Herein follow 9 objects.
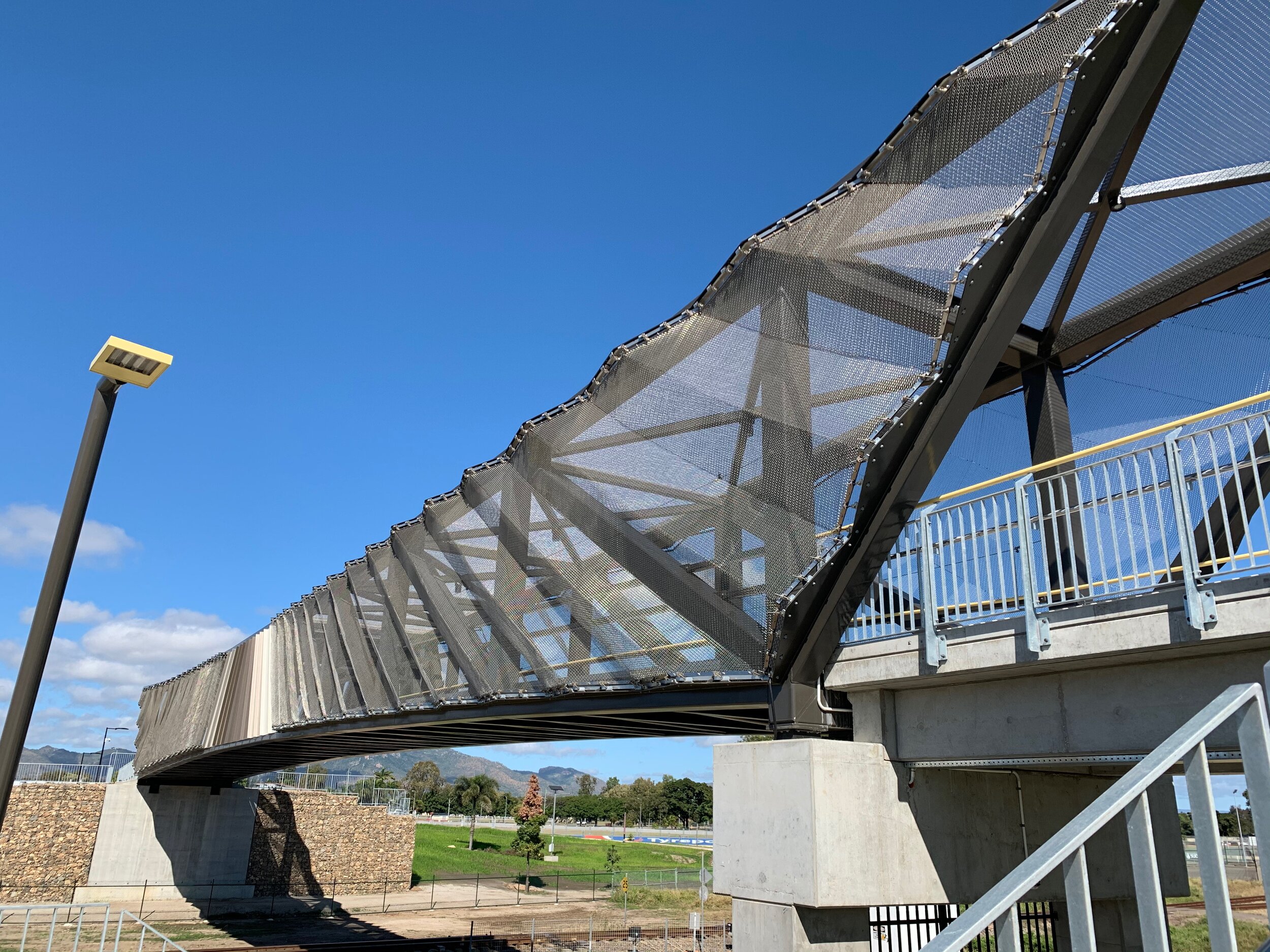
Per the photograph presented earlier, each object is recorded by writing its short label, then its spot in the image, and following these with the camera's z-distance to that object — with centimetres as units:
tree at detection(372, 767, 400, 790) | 9065
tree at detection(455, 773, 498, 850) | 8700
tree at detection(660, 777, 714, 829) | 12506
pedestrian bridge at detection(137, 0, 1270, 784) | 705
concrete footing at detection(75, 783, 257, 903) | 3975
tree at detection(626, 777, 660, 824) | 13212
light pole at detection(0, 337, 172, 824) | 693
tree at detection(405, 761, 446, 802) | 14762
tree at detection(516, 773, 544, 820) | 7388
